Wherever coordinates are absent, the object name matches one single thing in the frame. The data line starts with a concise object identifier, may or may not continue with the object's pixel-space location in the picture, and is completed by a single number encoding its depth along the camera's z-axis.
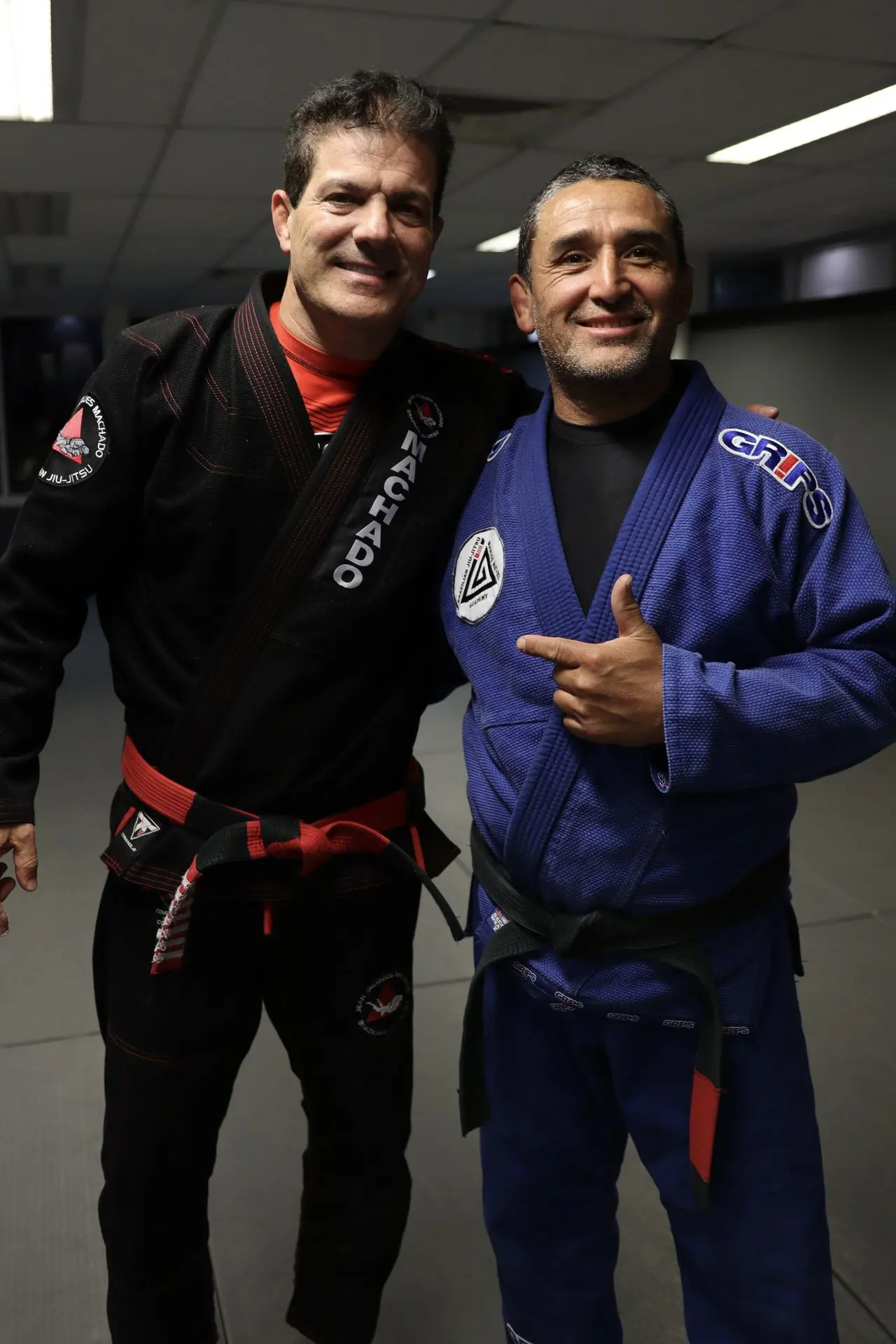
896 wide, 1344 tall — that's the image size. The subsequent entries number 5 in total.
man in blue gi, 1.12
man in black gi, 1.33
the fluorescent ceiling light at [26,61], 3.30
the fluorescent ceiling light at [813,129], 4.07
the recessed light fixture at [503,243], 6.96
